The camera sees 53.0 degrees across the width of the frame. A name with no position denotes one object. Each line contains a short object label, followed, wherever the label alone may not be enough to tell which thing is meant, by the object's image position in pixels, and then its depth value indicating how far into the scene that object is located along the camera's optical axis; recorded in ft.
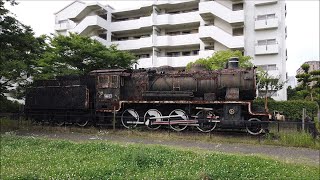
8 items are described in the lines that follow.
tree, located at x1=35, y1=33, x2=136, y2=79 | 78.64
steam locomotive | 49.06
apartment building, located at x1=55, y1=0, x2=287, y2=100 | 118.52
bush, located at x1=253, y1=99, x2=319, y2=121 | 84.53
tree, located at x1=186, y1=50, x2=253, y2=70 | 87.25
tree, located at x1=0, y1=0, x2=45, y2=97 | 55.36
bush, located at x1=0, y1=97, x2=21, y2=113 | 72.90
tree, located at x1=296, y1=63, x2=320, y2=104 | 109.10
